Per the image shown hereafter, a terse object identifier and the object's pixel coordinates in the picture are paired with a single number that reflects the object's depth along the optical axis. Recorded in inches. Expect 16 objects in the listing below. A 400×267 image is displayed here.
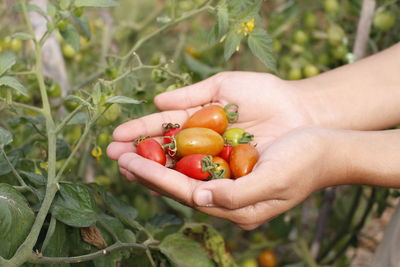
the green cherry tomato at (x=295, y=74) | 30.0
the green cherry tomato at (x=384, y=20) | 28.7
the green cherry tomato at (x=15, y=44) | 28.7
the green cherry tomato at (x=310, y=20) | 31.9
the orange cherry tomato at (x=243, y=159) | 20.9
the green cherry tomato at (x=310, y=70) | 29.7
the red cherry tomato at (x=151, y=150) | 21.3
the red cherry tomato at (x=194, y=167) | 21.0
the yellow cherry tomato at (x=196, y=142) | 22.1
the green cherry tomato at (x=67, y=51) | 31.7
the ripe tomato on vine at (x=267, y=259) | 31.7
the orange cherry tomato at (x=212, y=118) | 22.8
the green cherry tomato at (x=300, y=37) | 31.4
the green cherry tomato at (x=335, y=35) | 30.0
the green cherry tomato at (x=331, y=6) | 30.4
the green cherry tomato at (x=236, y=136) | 22.6
